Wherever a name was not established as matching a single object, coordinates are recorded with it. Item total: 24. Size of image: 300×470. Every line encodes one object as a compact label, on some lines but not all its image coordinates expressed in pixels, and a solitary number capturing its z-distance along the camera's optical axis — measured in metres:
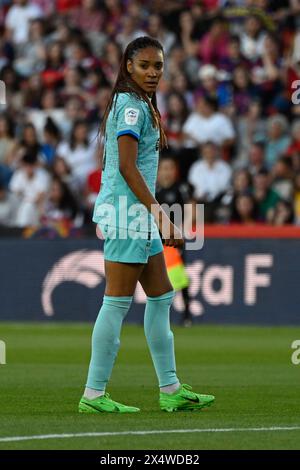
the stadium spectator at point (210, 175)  19.20
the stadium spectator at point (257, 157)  18.94
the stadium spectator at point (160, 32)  21.56
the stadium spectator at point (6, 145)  21.12
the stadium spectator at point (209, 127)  19.80
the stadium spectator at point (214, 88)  20.38
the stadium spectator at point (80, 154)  20.50
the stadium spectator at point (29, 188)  20.06
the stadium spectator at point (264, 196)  18.39
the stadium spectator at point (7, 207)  20.30
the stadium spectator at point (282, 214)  18.22
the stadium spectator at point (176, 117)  19.97
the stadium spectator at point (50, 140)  21.08
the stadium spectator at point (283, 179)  18.50
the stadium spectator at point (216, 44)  20.94
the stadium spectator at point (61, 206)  19.59
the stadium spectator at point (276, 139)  19.27
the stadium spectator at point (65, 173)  20.11
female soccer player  7.99
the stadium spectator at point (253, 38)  20.61
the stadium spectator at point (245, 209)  18.36
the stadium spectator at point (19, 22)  24.23
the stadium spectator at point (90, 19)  23.09
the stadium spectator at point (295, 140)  19.00
